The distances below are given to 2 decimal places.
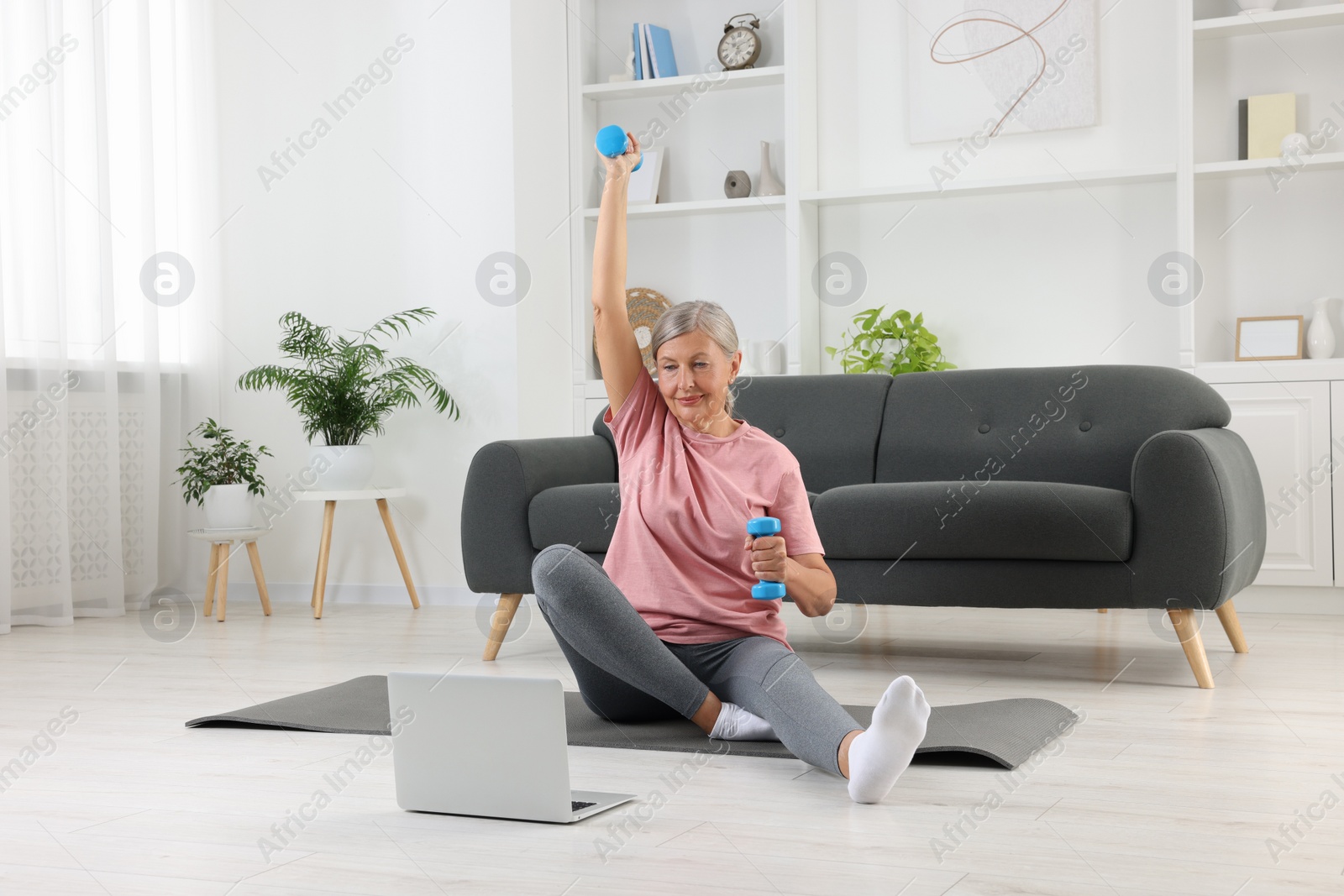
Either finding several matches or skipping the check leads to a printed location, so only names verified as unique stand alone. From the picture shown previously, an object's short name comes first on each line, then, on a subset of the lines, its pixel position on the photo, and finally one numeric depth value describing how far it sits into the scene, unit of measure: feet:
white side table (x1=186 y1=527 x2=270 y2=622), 13.88
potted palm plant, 14.07
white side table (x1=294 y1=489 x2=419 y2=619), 13.85
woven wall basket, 16.38
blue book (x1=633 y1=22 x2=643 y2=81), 16.05
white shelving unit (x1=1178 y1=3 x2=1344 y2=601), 12.70
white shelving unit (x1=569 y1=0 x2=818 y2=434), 15.78
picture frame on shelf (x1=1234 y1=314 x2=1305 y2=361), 13.41
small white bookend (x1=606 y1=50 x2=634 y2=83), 16.16
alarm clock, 15.60
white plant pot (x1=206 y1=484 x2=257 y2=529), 14.02
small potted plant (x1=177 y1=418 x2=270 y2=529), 14.05
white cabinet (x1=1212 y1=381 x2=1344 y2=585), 12.64
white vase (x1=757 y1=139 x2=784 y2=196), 15.58
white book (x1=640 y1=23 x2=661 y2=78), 15.99
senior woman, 6.34
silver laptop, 5.38
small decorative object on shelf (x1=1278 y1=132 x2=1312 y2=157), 13.34
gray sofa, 8.70
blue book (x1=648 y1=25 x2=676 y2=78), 16.02
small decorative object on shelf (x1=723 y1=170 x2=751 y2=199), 15.67
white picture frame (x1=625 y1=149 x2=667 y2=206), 16.11
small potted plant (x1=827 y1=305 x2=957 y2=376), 14.49
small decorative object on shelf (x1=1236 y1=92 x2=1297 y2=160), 13.50
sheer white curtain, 13.12
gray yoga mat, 6.75
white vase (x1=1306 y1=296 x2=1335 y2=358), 13.23
